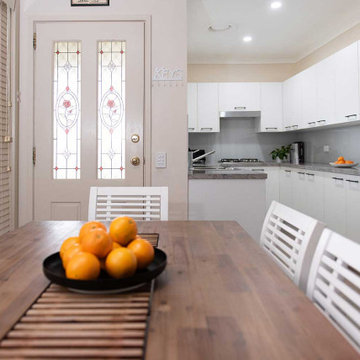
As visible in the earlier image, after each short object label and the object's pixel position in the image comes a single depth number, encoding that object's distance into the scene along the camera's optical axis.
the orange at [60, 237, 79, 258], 0.98
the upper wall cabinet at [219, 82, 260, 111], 5.64
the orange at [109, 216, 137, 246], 0.98
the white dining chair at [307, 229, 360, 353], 0.76
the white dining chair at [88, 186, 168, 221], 2.02
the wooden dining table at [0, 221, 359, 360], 0.60
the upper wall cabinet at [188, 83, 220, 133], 5.64
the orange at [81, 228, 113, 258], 0.88
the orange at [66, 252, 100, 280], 0.83
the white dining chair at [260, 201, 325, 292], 1.11
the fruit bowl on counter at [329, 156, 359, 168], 3.88
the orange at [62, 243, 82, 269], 0.90
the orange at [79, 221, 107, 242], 0.94
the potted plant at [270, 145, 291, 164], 5.57
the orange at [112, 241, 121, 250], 0.96
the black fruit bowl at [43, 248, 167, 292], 0.81
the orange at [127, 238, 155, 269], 0.92
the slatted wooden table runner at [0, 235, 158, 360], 0.59
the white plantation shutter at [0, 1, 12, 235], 2.71
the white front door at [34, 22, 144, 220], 2.89
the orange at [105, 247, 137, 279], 0.85
